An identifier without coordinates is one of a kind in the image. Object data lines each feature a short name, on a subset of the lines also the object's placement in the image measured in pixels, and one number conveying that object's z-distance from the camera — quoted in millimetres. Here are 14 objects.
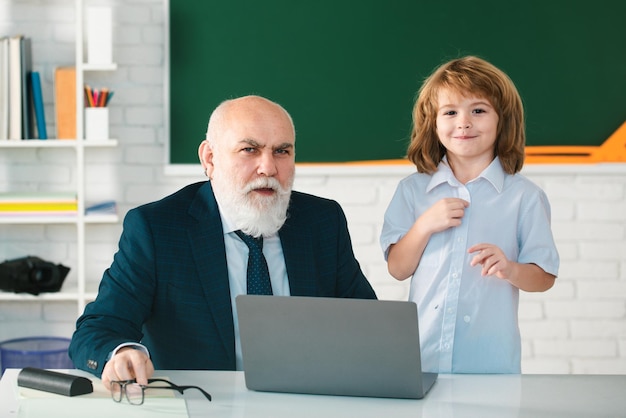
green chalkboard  3801
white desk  1627
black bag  3629
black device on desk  1673
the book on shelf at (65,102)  3641
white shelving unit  3576
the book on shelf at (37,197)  3623
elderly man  2092
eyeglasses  1679
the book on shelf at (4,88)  3549
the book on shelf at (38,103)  3609
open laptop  1627
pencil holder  3605
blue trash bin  3582
